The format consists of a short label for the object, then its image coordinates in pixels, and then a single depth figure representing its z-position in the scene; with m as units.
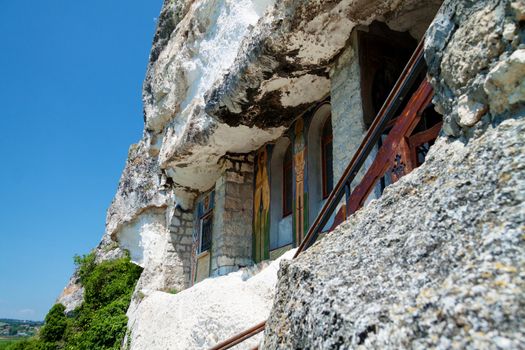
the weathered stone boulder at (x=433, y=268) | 1.10
